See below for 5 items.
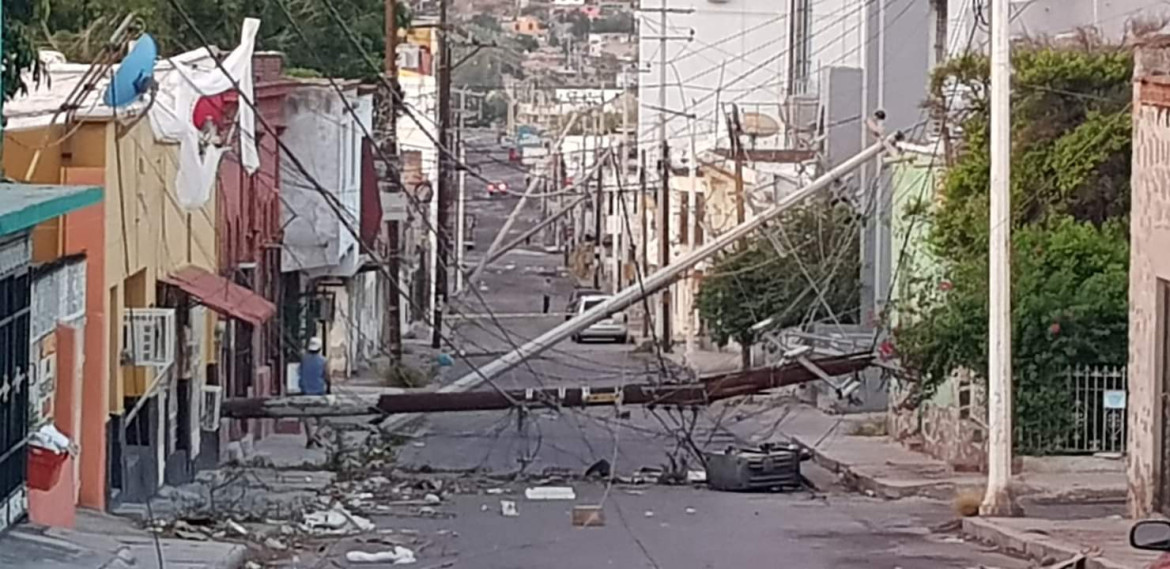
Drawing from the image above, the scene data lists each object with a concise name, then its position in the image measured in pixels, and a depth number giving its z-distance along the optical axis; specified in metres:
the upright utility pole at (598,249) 81.60
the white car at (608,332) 70.25
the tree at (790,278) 48.56
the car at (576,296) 74.15
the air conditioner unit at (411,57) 88.54
